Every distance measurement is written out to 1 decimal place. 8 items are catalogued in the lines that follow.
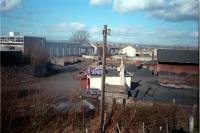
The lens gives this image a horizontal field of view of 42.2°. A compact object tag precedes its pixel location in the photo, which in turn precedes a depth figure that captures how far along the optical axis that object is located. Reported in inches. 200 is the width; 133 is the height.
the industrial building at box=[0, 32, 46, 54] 2148.6
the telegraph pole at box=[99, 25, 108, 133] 552.5
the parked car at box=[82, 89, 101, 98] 837.9
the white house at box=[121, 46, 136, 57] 2859.5
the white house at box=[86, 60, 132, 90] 982.5
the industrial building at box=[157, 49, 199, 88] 1144.8
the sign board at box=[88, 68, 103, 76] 1021.8
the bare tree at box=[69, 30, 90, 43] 4048.7
